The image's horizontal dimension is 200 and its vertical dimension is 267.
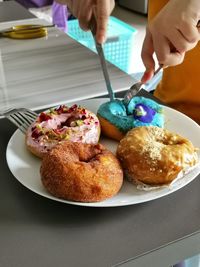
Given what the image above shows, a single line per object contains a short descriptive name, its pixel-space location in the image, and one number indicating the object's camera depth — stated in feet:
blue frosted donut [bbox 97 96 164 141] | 2.08
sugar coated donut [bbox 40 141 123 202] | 1.63
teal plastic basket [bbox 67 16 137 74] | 6.09
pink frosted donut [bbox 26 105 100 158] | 1.94
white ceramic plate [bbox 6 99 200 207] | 1.69
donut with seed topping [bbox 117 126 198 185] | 1.73
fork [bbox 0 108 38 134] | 2.21
